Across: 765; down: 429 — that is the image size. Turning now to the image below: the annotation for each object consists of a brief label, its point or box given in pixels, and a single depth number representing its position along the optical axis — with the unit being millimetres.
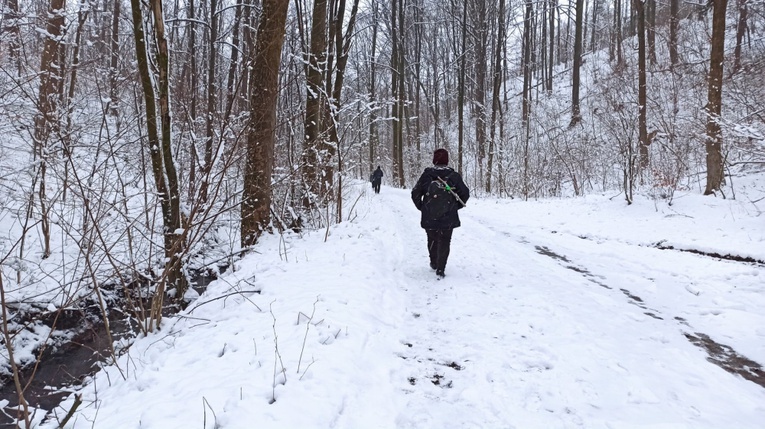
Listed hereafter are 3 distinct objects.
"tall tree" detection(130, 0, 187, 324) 4789
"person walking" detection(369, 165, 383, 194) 20281
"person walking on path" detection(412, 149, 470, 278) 6180
